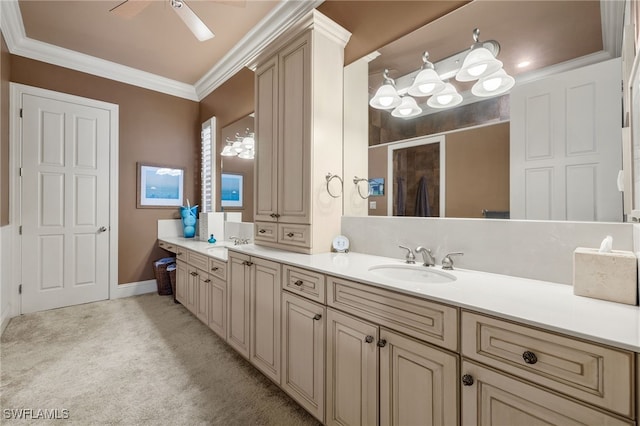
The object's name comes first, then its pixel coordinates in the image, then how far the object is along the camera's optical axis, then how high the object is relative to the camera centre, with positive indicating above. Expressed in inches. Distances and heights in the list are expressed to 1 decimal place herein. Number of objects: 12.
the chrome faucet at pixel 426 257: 62.6 -9.4
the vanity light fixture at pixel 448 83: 58.6 +31.1
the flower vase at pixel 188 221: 154.4 -3.7
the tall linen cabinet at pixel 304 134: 78.7 +23.8
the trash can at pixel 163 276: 146.8 -32.3
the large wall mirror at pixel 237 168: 130.3 +22.4
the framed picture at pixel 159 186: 152.6 +15.7
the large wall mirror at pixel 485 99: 49.5 +26.2
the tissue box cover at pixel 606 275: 37.1 -8.3
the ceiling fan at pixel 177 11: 80.0 +58.8
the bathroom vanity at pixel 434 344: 29.3 -18.1
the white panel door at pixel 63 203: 123.7 +5.0
